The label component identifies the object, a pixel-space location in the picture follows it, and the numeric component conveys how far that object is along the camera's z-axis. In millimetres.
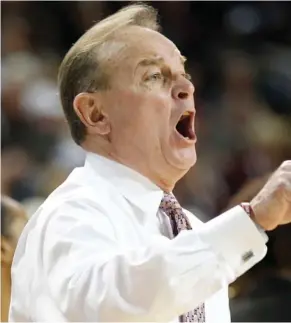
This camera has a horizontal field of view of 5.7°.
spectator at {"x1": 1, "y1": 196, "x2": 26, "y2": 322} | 4746
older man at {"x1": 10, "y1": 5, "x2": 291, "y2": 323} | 3880
